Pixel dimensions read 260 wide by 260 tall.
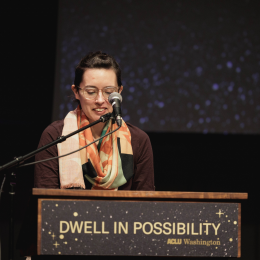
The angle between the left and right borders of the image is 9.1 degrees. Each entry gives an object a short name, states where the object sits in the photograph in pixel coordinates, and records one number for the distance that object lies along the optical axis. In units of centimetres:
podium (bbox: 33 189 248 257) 576
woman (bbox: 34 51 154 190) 646
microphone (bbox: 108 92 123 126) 600
